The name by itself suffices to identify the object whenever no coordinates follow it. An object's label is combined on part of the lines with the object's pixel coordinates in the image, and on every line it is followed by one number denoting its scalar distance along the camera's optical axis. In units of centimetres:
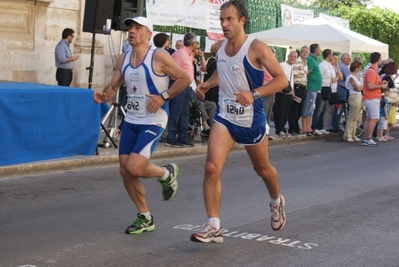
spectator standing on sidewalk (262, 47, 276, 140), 1535
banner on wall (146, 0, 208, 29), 2056
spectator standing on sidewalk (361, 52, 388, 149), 1711
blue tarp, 1124
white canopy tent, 2066
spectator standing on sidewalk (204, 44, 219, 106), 1539
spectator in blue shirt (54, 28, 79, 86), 1664
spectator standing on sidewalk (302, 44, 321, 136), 1786
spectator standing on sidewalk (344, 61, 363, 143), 1789
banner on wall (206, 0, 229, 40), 2262
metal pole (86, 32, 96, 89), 1421
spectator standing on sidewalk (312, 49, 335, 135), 1841
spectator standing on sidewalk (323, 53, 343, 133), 1858
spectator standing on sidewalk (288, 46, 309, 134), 1734
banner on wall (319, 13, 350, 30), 2850
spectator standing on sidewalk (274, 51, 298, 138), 1678
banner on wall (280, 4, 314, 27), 2655
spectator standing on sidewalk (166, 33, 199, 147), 1427
